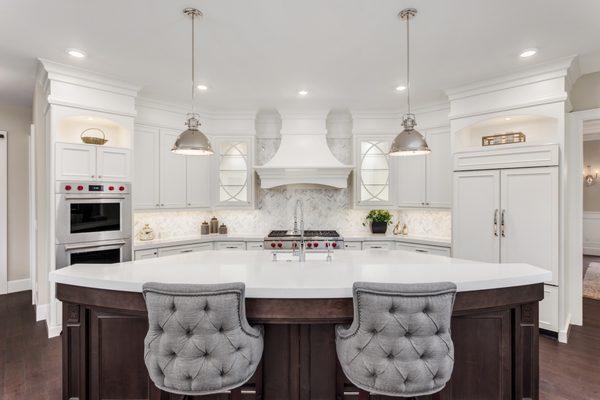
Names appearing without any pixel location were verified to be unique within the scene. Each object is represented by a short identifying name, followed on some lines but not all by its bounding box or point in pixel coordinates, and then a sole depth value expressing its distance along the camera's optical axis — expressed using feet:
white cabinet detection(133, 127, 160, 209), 13.92
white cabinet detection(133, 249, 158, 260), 13.08
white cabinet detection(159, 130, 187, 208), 14.71
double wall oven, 10.89
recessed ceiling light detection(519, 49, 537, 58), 9.83
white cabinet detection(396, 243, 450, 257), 13.79
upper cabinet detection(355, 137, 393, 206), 16.31
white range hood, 15.28
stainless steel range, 14.42
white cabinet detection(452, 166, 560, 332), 10.71
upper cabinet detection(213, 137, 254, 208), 16.31
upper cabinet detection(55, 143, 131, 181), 11.02
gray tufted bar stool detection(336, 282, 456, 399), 4.74
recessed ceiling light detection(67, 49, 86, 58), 9.91
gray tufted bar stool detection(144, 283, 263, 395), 4.83
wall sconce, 26.24
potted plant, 16.05
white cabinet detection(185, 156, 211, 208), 15.56
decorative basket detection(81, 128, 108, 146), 11.82
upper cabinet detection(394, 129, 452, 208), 14.51
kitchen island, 6.02
